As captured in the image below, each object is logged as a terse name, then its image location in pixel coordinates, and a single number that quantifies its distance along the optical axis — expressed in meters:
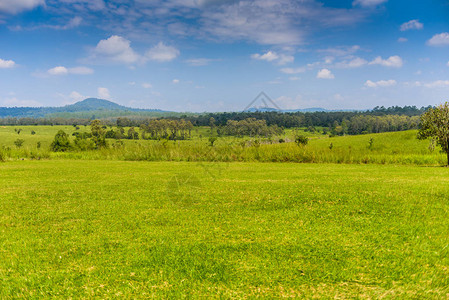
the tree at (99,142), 25.58
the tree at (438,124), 14.78
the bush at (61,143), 24.67
